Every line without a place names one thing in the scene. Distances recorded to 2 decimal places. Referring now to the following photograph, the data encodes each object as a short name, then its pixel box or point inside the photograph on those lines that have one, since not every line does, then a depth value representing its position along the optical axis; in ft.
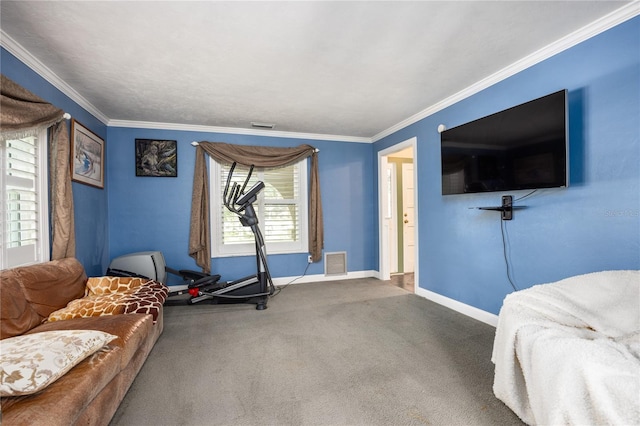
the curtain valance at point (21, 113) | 6.05
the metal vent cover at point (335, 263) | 15.53
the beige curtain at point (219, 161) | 13.25
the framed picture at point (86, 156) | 9.66
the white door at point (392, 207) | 16.61
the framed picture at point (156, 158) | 13.07
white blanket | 3.43
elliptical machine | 11.33
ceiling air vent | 13.38
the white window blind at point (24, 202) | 6.67
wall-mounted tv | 6.87
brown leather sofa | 3.65
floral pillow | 3.58
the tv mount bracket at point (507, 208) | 8.45
